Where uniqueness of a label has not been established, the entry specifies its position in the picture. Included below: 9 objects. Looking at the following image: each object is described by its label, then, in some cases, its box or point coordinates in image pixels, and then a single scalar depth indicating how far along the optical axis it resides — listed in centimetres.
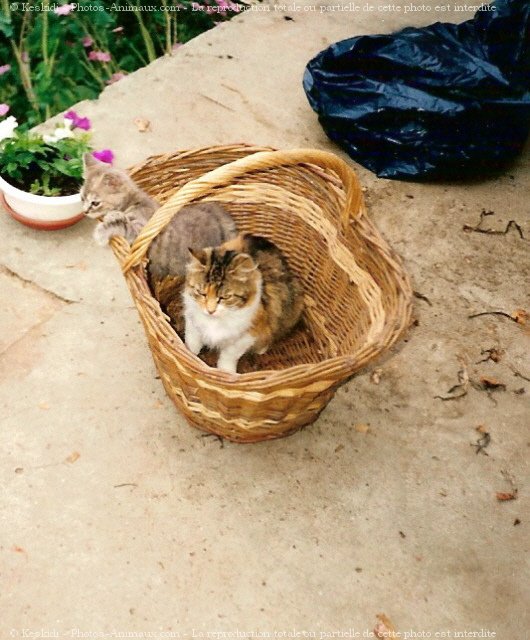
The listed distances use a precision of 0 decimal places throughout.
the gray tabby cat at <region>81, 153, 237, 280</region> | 226
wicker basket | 168
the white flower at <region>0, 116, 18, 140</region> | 252
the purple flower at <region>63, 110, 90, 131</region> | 272
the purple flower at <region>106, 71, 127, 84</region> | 356
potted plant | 249
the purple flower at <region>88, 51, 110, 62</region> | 345
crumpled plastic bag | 282
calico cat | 191
